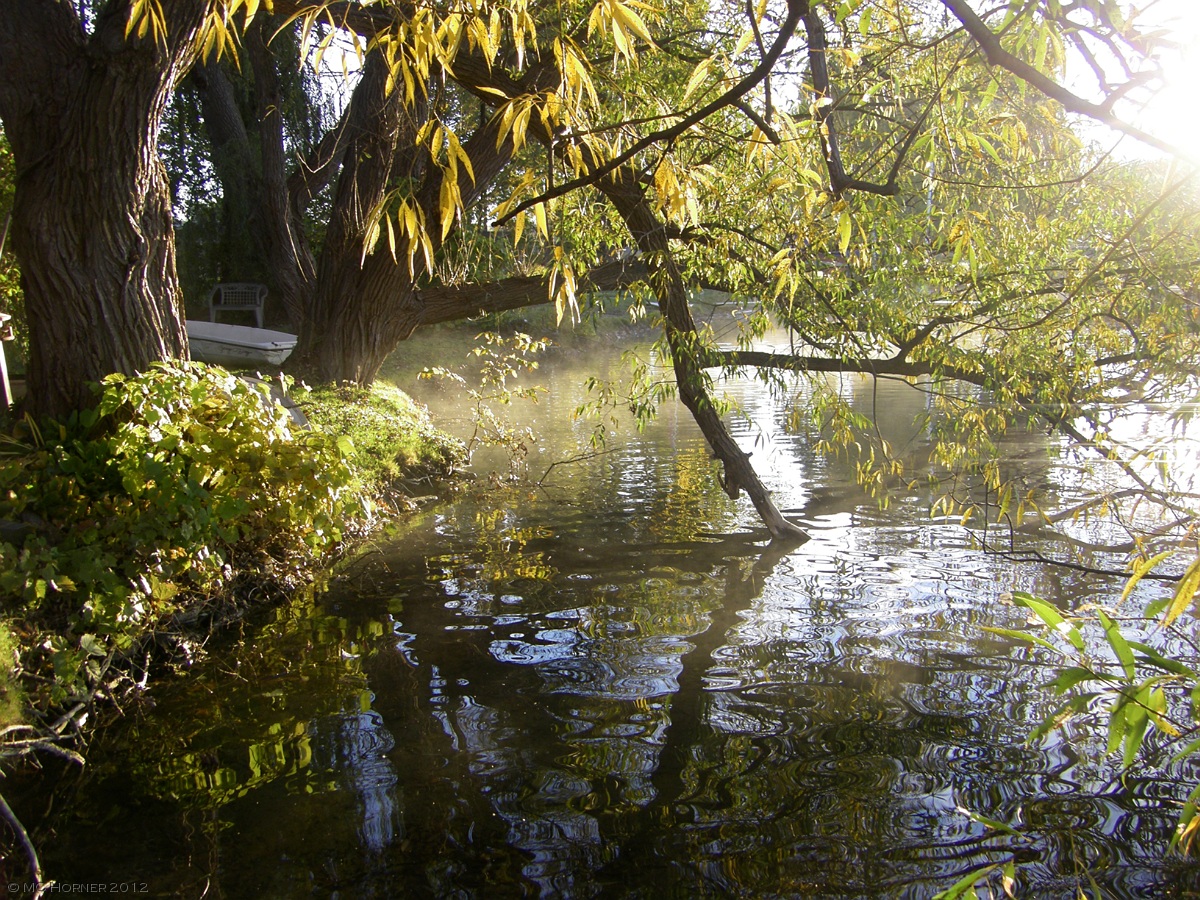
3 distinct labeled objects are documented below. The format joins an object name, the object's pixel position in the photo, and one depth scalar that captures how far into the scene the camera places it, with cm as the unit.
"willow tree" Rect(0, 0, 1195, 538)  247
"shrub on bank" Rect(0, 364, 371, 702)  452
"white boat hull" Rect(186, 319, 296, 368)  1373
